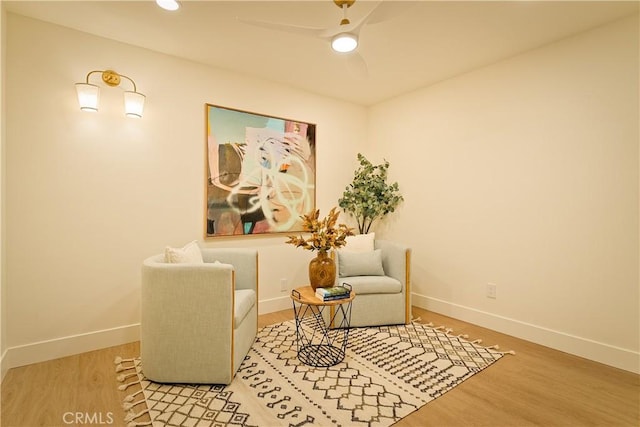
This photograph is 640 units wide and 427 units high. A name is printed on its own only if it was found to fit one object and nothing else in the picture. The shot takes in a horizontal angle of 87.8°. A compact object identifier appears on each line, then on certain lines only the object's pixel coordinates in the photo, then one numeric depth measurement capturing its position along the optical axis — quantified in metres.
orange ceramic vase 2.65
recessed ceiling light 2.24
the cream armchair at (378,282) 3.22
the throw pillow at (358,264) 3.43
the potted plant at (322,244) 2.63
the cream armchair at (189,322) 2.17
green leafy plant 4.21
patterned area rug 1.88
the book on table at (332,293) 2.43
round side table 2.50
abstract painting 3.38
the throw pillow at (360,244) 3.60
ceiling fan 1.90
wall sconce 2.59
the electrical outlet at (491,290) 3.27
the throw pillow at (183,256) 2.48
